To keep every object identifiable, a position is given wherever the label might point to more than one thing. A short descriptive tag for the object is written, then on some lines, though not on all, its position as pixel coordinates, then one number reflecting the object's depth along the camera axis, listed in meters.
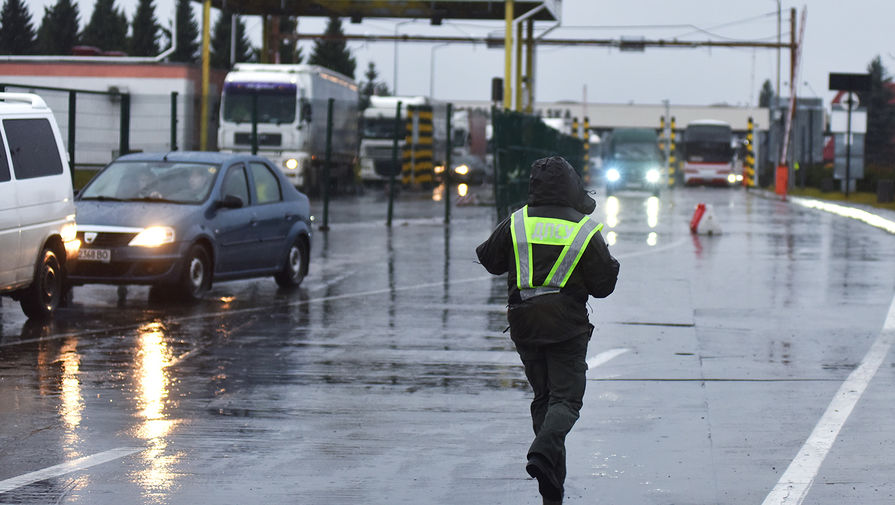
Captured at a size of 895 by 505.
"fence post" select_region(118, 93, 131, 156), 21.49
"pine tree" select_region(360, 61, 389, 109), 127.12
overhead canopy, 43.22
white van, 12.76
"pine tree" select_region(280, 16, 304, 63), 61.12
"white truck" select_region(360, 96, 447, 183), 55.44
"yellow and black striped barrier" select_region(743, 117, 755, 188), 73.81
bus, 76.19
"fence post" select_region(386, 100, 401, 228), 27.77
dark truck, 60.88
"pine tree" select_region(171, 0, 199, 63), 94.56
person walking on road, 6.59
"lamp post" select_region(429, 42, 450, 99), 116.18
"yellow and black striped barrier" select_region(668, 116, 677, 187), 73.24
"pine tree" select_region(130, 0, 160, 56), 94.81
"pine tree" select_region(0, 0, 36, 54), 87.31
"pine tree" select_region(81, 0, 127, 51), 97.81
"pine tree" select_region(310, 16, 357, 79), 103.19
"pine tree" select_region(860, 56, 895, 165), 103.50
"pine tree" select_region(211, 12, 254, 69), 97.44
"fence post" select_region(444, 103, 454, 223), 29.80
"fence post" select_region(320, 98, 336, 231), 26.28
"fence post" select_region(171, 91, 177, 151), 23.40
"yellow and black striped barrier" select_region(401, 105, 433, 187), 47.97
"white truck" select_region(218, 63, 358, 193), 39.31
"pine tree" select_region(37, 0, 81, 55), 91.00
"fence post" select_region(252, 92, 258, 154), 25.56
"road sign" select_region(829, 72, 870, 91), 51.59
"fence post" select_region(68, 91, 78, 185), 20.39
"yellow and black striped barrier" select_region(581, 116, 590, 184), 73.62
